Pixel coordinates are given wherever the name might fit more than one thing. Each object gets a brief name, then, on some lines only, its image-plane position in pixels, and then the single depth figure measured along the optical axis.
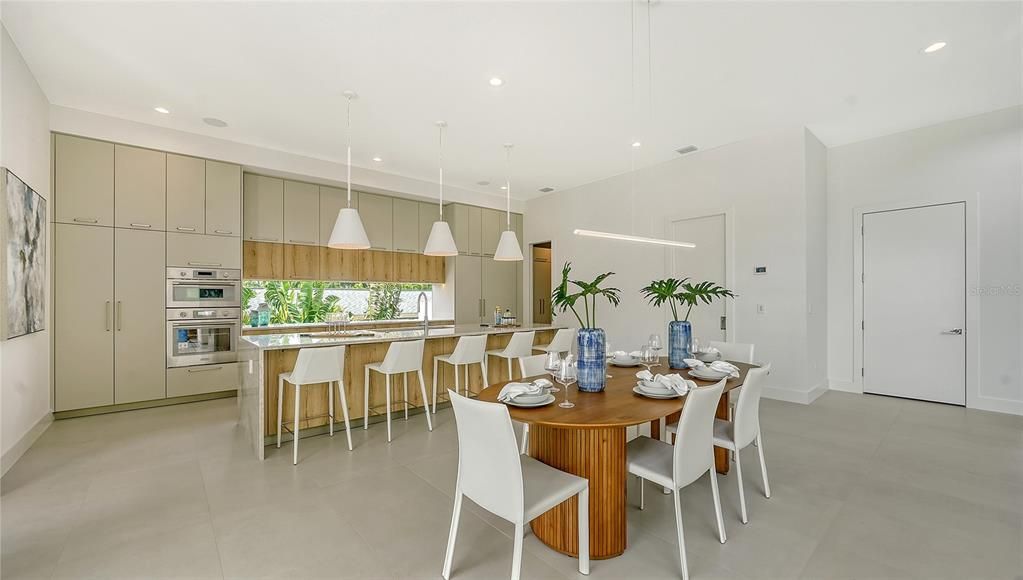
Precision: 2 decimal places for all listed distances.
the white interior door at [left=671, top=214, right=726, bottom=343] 5.29
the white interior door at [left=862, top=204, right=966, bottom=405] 4.45
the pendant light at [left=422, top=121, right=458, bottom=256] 4.50
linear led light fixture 3.22
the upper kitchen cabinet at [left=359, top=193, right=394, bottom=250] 6.31
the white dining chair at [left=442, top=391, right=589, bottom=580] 1.60
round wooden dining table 1.90
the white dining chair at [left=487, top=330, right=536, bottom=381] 4.51
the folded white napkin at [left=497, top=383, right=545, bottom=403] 2.06
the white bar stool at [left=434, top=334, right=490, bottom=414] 4.08
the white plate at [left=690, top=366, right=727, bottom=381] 2.58
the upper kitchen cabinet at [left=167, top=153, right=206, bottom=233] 4.61
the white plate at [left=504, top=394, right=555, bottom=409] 1.98
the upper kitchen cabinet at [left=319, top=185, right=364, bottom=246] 5.93
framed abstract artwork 2.81
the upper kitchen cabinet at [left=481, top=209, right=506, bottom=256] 7.47
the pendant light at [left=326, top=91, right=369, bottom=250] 3.74
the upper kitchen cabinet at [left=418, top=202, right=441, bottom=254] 6.94
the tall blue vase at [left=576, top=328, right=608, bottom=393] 2.29
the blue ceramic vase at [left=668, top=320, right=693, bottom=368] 2.97
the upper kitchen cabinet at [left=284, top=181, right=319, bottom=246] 5.64
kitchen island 3.28
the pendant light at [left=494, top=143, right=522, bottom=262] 5.01
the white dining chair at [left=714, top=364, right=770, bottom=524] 2.27
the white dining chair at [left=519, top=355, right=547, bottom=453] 2.83
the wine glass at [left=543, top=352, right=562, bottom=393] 2.45
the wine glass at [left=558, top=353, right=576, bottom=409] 2.26
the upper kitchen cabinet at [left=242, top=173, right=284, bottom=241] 5.36
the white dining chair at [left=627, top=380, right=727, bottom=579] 1.83
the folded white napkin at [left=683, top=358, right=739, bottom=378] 2.65
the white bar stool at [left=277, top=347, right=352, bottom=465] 3.16
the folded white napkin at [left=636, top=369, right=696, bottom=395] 2.22
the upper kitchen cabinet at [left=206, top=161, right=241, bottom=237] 4.84
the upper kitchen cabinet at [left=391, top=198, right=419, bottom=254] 6.63
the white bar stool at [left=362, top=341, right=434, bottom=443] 3.67
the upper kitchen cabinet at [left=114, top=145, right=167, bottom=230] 4.34
